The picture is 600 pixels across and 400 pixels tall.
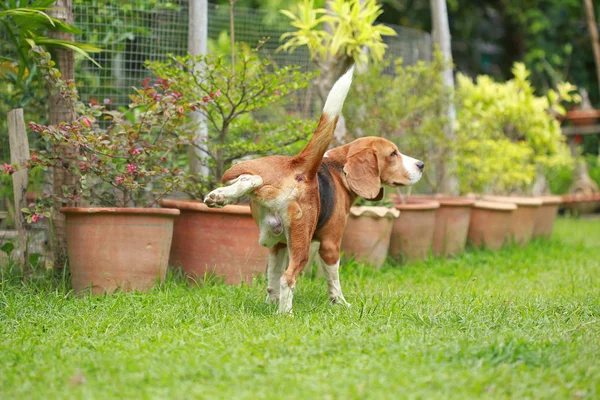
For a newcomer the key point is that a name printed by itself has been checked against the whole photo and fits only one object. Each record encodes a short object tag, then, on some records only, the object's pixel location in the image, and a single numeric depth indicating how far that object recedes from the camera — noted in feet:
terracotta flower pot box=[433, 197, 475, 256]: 50.04
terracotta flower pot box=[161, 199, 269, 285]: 36.90
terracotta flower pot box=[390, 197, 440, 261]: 46.41
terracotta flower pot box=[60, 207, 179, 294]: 33.25
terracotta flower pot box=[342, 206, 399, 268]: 43.16
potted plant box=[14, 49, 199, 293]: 33.27
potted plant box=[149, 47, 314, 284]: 36.93
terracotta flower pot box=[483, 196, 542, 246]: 55.10
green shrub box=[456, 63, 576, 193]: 56.92
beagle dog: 28.46
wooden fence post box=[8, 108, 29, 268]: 36.02
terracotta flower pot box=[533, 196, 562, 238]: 59.49
